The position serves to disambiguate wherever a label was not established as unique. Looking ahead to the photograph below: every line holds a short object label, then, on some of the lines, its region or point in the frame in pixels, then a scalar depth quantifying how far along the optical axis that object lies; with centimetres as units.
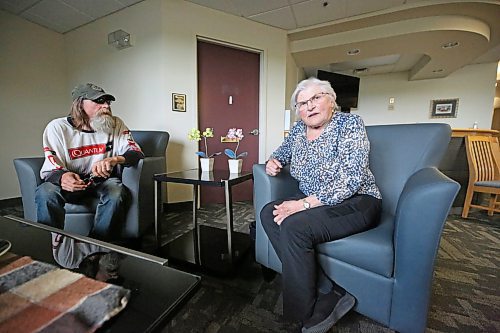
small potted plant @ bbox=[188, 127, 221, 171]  178
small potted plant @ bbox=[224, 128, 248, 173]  167
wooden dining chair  241
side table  136
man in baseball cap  135
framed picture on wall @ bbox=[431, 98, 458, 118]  497
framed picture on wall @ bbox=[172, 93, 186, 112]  262
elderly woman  93
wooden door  286
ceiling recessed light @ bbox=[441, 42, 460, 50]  340
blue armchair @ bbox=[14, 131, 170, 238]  143
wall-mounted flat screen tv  463
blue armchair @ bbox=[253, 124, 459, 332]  80
